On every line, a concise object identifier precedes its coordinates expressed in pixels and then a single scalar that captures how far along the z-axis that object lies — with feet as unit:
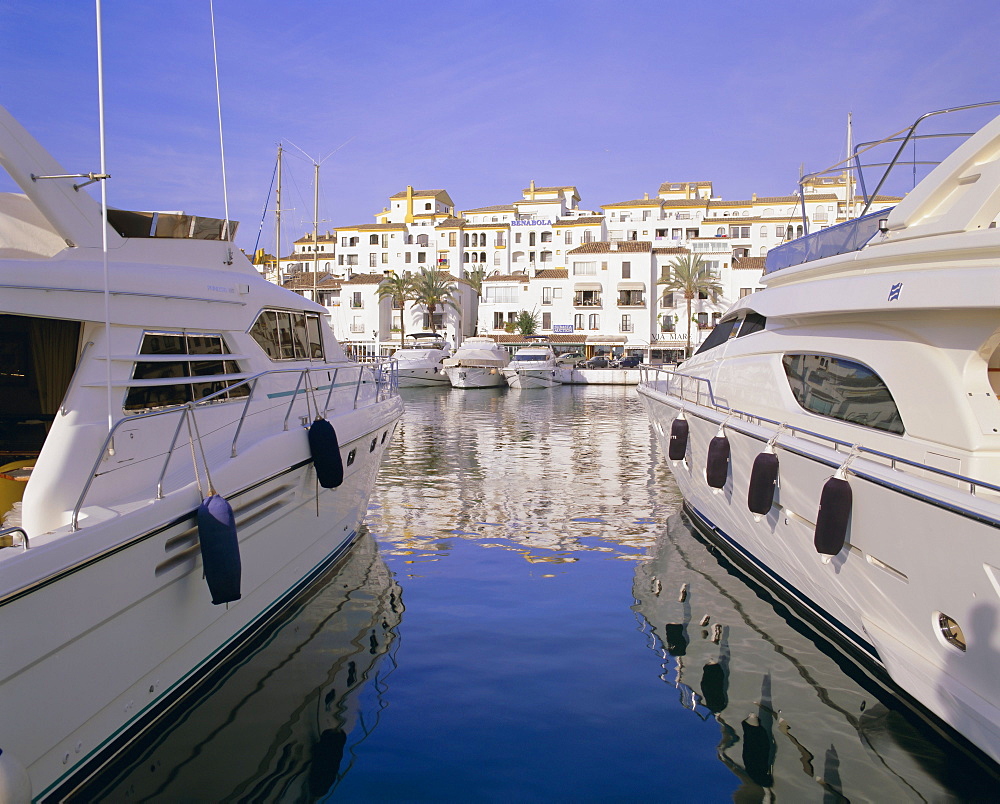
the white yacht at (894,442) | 14.37
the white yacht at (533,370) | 143.84
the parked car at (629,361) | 178.50
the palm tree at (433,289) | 193.98
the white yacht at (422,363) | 140.67
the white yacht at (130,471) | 12.25
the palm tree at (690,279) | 182.29
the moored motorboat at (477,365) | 141.18
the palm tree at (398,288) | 195.00
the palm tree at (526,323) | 196.44
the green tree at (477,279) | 211.00
